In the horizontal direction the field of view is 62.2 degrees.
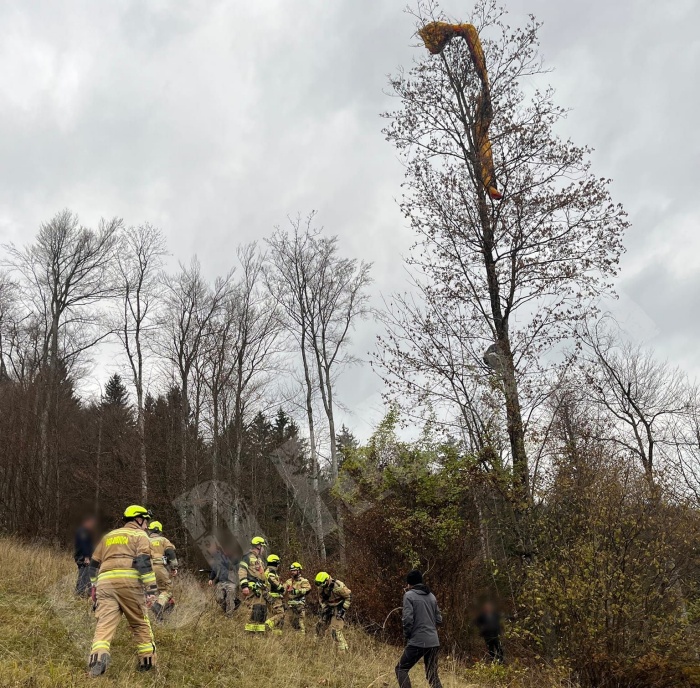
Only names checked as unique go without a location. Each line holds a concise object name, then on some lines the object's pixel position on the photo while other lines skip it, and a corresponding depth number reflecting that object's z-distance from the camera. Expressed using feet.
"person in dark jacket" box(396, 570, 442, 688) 25.48
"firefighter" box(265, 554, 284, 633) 36.07
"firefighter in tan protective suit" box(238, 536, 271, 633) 33.71
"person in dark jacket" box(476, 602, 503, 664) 37.91
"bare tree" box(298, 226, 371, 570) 79.94
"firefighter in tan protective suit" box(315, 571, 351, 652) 36.09
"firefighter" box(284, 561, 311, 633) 38.86
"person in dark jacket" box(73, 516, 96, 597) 35.76
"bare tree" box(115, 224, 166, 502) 77.56
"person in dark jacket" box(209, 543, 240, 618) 40.45
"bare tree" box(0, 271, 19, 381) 93.27
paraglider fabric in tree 46.03
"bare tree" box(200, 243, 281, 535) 81.56
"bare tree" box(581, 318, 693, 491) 74.18
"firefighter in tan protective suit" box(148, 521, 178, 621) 32.69
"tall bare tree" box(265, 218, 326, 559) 78.59
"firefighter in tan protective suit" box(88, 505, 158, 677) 20.56
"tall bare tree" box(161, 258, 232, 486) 82.87
